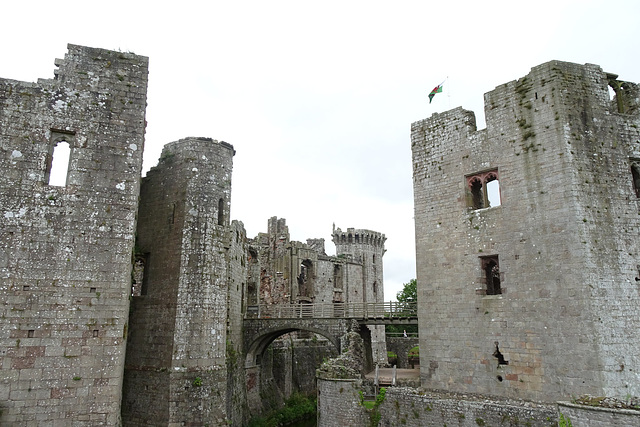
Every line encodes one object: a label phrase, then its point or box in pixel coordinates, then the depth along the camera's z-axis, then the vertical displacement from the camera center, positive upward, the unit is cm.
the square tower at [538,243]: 1199 +218
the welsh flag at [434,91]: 1703 +841
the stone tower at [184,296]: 1547 +80
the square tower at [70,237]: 1043 +198
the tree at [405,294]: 4915 +298
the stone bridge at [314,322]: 1953 -18
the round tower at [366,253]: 4425 +651
